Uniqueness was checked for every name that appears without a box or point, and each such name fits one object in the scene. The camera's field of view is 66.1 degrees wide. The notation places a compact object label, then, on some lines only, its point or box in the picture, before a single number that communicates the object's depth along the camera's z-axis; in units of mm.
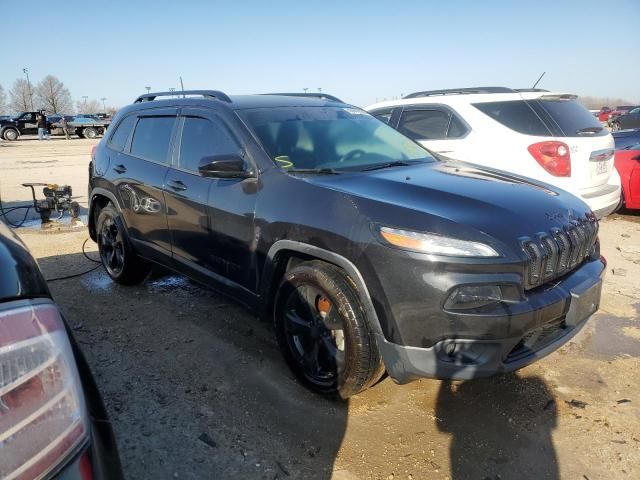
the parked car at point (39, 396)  948
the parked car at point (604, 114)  35094
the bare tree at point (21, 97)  77125
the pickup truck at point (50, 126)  34219
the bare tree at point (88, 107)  107125
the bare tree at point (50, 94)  78000
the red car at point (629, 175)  7246
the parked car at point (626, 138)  8445
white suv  5125
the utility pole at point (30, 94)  75844
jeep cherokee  2346
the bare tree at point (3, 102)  81588
